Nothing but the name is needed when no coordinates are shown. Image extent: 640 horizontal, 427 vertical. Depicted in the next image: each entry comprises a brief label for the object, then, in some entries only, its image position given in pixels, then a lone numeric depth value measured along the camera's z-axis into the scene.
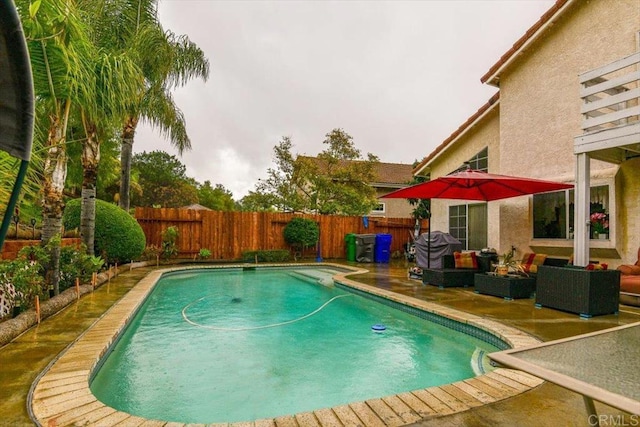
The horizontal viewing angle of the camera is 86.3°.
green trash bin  13.62
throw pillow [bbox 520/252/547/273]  6.75
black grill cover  9.05
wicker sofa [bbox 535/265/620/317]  4.57
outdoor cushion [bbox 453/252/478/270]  7.46
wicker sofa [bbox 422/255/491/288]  7.12
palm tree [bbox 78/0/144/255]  5.34
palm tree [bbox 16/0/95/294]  3.35
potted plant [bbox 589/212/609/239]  6.20
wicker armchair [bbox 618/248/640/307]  5.23
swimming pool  2.09
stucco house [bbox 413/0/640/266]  5.09
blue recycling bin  13.28
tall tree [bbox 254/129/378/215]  15.62
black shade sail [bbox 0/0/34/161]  1.19
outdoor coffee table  5.81
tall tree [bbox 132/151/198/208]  36.00
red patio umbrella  6.03
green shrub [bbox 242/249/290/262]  12.79
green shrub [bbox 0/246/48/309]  4.14
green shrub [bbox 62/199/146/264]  9.02
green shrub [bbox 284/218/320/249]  13.45
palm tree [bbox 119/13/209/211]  10.60
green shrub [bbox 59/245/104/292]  6.02
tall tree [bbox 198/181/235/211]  44.09
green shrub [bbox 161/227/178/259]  11.77
